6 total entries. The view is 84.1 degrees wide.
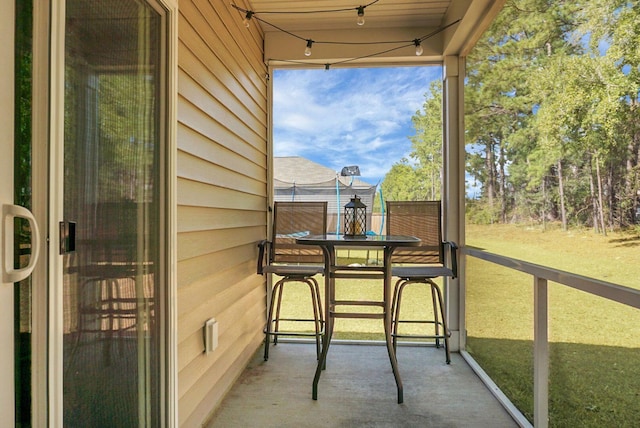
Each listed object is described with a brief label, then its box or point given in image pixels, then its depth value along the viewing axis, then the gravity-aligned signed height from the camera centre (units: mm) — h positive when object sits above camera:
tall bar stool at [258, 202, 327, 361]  3057 -172
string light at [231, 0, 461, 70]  2789 +1541
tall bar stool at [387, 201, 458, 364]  2877 -218
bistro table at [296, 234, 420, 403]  2174 -410
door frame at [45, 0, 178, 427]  955 +46
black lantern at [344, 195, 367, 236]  2641 -15
